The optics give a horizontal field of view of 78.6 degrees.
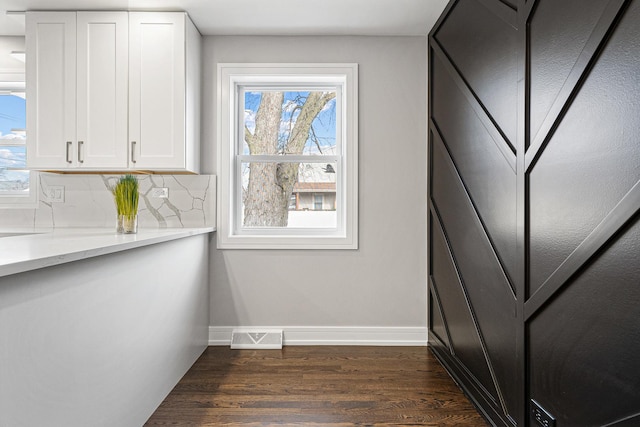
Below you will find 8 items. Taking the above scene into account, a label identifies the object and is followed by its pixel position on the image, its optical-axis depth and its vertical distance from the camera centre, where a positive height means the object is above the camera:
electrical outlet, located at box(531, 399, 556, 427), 1.39 -0.75
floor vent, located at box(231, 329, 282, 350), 2.96 -0.98
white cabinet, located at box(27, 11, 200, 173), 2.66 +0.82
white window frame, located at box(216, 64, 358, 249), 3.03 +0.48
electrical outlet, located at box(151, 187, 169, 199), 2.96 +0.13
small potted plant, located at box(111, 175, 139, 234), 2.18 +0.04
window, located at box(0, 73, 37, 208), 3.03 +0.53
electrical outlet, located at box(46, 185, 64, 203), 2.93 +0.12
